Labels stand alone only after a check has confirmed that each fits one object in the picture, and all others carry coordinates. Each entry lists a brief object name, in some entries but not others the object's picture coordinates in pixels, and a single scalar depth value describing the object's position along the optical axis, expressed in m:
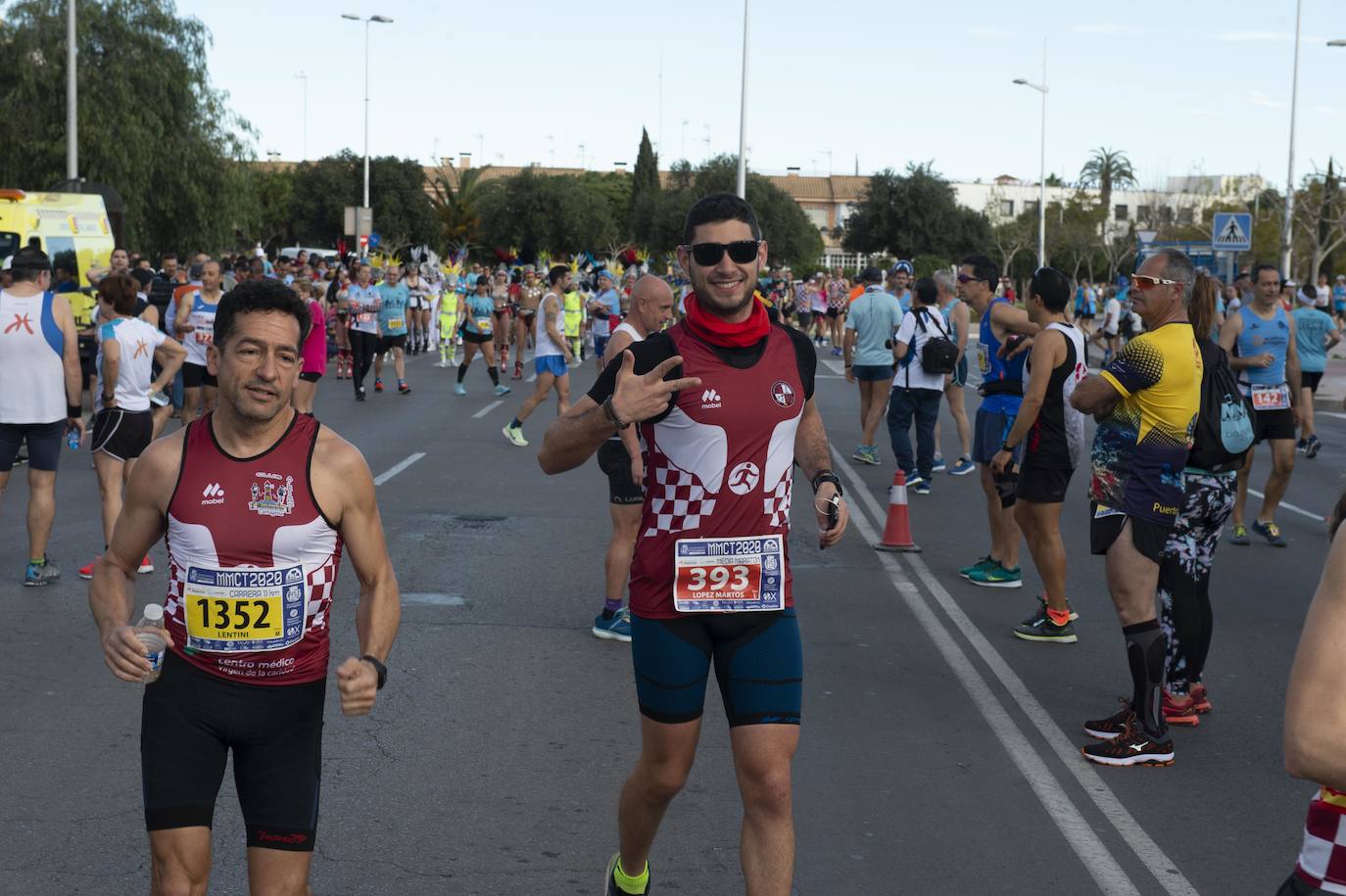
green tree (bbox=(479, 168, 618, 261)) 85.31
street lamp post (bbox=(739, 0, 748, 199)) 45.78
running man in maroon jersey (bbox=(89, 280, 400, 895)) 3.52
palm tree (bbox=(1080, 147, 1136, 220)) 112.38
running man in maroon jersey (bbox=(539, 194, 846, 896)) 4.11
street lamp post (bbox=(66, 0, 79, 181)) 30.23
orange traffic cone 10.81
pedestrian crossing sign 27.55
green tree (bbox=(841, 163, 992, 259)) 84.00
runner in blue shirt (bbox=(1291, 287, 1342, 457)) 15.11
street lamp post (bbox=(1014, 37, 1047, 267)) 56.38
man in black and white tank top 7.94
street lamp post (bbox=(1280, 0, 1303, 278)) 41.72
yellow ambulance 19.98
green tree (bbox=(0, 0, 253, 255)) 37.31
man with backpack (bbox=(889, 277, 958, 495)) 13.65
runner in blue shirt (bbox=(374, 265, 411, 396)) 23.42
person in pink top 15.70
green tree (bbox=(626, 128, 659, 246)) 80.25
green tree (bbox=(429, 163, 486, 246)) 84.69
